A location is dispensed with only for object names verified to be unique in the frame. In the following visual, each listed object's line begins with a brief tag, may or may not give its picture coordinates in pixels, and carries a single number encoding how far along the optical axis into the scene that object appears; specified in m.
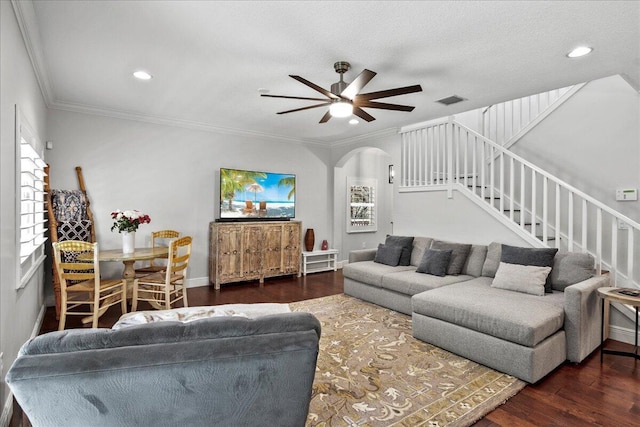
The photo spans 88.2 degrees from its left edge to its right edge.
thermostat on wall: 3.66
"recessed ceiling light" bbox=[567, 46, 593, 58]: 2.81
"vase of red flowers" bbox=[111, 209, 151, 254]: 3.97
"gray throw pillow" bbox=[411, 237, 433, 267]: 4.65
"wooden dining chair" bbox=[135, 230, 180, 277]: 4.60
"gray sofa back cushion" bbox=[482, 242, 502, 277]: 3.87
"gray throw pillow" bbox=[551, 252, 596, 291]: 3.18
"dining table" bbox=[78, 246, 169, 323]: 3.63
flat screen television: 5.61
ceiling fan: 2.88
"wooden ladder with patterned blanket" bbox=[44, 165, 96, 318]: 3.99
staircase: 3.61
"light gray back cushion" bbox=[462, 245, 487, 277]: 4.06
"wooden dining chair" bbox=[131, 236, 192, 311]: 3.84
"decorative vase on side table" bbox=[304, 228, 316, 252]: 6.52
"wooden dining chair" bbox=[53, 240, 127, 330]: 3.32
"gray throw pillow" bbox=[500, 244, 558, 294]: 3.29
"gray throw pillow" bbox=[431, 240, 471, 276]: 4.12
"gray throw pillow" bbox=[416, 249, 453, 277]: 4.04
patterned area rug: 2.11
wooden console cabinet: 5.32
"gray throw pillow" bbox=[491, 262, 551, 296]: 3.16
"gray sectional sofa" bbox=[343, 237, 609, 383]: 2.52
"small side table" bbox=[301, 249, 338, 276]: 6.39
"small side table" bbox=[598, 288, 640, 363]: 2.56
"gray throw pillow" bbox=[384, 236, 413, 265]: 4.70
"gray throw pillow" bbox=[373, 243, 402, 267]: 4.64
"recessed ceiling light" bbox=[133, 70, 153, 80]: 3.40
